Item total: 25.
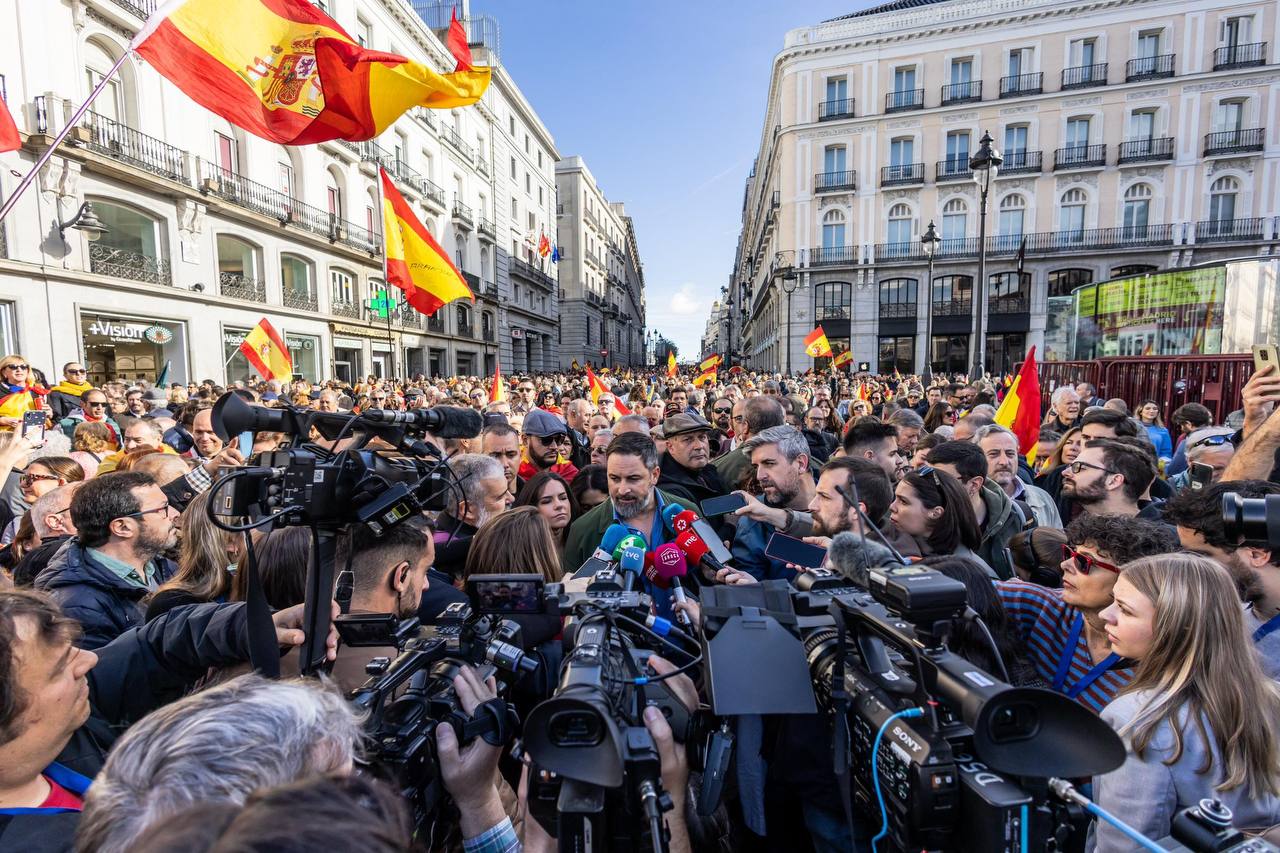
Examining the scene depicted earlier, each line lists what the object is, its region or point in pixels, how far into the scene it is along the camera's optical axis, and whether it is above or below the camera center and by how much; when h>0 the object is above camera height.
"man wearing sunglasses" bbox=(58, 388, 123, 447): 7.67 -0.34
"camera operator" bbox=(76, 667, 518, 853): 0.91 -0.60
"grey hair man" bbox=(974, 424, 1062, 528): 4.31 -0.70
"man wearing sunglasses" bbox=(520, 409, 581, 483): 5.50 -0.55
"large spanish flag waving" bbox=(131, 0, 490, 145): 4.92 +2.75
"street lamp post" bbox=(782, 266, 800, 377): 23.20 +3.74
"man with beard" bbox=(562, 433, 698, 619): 3.45 -0.64
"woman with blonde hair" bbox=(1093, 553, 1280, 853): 1.57 -0.91
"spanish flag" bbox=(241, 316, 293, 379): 9.81 +0.54
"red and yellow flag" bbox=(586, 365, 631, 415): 9.79 -0.11
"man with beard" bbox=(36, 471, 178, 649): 2.47 -0.74
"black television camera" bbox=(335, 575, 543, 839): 1.32 -0.75
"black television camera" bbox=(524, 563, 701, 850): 1.16 -0.74
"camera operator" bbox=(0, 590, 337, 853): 1.32 -0.79
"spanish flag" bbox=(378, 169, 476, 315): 7.42 +1.53
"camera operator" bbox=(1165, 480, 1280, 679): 2.12 -0.66
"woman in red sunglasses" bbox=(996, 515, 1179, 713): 2.16 -0.93
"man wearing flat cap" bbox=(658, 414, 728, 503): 4.86 -0.64
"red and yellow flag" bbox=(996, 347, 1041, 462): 6.80 -0.37
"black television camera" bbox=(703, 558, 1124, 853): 1.11 -0.70
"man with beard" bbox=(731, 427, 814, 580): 3.50 -0.75
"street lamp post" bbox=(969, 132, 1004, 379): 12.30 +4.10
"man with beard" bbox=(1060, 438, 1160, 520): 3.62 -0.60
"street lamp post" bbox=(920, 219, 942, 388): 31.95 +2.15
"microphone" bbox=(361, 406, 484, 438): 1.96 -0.12
